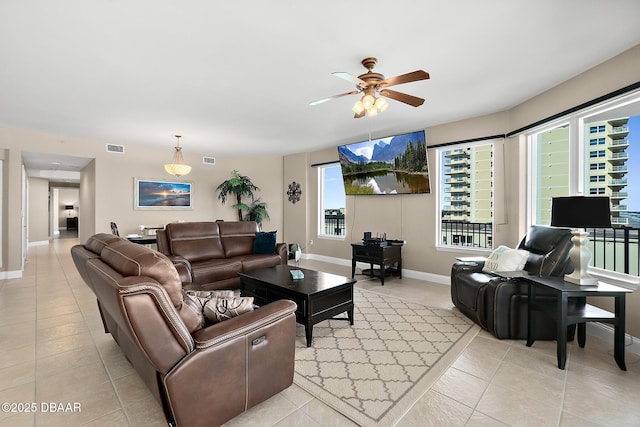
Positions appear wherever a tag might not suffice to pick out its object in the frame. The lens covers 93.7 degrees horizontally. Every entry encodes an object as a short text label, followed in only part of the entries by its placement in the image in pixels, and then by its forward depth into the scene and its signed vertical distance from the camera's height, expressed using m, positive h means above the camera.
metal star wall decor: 7.43 +0.43
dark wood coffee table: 2.73 -0.81
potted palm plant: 7.31 +0.32
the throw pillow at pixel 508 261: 3.14 -0.56
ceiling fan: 2.55 +1.08
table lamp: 2.40 -0.10
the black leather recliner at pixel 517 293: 2.79 -0.81
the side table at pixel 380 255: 4.92 -0.78
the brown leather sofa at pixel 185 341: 1.35 -0.69
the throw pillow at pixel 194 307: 1.59 -0.56
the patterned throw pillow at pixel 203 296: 1.86 -0.57
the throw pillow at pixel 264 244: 5.02 -0.58
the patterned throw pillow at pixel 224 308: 1.82 -0.61
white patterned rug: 1.92 -1.23
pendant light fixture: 5.78 +0.80
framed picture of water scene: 6.50 +0.34
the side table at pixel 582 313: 2.26 -0.83
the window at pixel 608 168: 2.86 +0.42
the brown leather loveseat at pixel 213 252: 4.09 -0.67
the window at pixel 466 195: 4.70 +0.22
